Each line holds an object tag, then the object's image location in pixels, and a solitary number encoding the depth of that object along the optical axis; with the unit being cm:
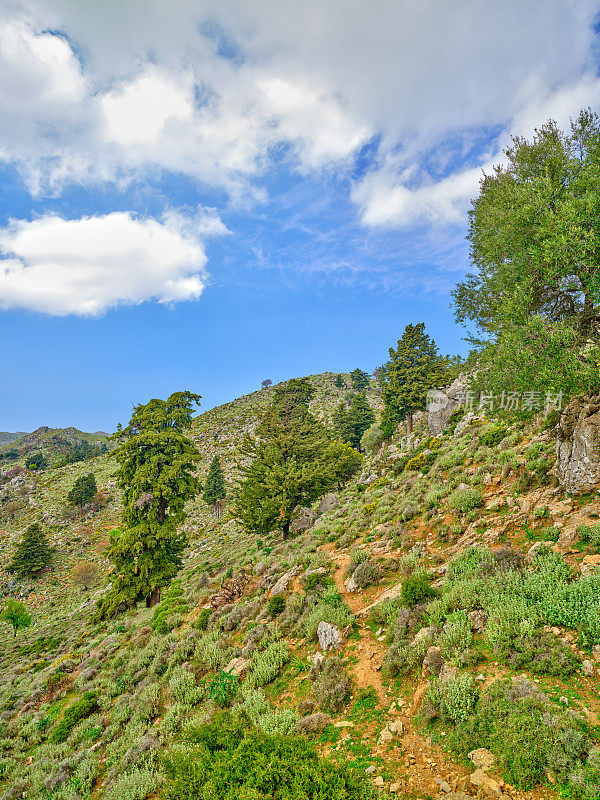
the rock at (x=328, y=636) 934
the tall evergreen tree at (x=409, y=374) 3622
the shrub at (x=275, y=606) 1218
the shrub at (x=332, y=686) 742
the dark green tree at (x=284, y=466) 2047
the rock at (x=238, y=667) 1001
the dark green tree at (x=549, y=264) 898
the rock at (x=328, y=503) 2662
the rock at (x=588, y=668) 551
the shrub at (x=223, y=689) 896
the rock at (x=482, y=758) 484
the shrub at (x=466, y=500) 1295
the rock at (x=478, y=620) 725
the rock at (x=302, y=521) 2403
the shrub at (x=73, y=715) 1128
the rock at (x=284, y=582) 1372
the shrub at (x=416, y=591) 907
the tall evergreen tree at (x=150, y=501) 1973
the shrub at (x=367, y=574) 1177
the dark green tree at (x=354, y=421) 5103
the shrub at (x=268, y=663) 917
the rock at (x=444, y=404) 3331
